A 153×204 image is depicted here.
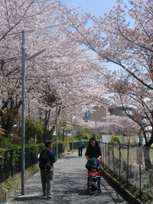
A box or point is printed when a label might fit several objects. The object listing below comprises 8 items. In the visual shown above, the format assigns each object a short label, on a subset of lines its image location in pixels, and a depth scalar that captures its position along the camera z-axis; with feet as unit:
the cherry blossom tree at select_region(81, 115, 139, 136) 183.92
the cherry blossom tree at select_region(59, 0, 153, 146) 34.40
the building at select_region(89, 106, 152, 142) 258.98
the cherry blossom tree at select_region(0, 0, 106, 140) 38.07
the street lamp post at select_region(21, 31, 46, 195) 31.37
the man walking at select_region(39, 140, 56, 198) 29.12
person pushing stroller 30.60
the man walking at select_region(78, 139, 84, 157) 93.39
